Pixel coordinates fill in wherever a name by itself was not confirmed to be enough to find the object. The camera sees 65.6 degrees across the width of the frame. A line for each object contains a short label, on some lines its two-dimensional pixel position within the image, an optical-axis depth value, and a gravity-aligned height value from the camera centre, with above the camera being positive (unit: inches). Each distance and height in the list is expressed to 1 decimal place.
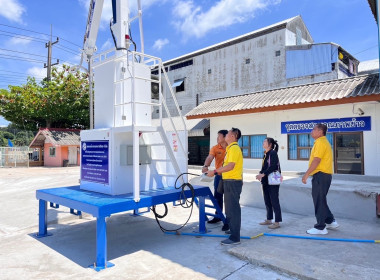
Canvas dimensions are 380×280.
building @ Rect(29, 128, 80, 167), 971.9 +3.3
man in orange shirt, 241.0 -8.0
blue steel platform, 165.0 -34.8
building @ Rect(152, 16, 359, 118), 866.1 +281.9
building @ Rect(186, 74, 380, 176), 420.2 +44.1
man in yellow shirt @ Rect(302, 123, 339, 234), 199.2 -17.6
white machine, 204.7 +9.5
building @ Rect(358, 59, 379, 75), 1111.1 +314.0
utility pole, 1142.3 +337.6
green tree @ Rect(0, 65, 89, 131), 975.0 +152.5
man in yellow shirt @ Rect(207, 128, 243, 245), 189.3 -25.3
